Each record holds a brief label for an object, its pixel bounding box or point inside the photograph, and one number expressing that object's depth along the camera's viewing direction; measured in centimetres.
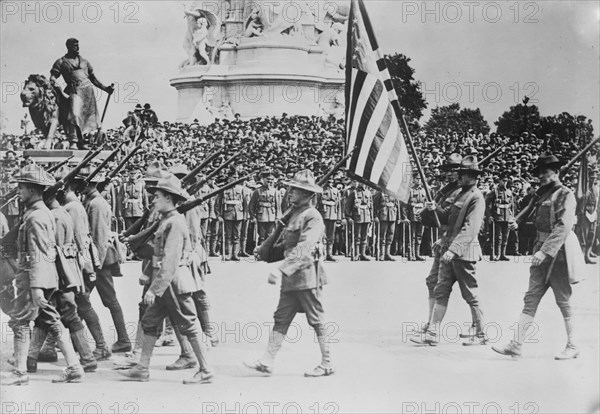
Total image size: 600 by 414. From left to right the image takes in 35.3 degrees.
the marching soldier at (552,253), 912
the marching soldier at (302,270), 845
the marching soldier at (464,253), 952
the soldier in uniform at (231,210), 1419
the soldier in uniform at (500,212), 1381
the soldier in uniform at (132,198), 1320
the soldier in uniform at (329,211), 1387
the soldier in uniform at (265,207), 1402
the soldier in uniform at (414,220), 1428
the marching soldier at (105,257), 920
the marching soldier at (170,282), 821
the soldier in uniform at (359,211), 1446
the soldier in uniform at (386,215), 1466
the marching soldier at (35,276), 820
